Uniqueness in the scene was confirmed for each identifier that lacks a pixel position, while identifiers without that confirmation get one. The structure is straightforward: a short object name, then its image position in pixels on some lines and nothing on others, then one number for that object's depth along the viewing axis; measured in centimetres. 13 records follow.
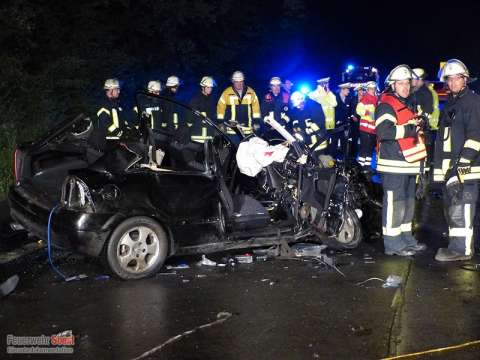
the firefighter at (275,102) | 1250
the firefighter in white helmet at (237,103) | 1164
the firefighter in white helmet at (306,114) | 1112
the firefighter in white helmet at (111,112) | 1030
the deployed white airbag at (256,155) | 707
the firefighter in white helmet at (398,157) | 721
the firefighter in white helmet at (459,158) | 689
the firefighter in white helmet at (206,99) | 1145
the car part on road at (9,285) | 594
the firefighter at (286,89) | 1372
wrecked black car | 630
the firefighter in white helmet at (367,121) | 1257
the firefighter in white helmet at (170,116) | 697
